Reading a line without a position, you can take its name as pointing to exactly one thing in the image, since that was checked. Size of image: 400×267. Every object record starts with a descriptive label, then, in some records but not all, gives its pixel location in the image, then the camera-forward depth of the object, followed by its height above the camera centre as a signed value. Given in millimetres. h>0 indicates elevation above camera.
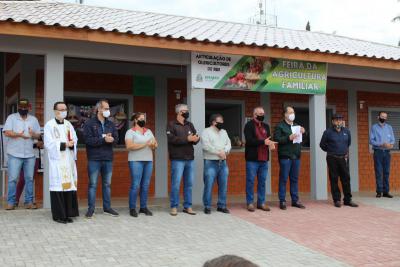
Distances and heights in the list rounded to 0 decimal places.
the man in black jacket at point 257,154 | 8680 -79
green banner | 9132 +1492
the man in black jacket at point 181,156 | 8078 -94
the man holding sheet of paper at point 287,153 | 9031 -68
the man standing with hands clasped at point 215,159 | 8328 -158
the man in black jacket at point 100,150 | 7551 +17
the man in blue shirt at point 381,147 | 10922 +32
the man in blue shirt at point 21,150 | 7918 +30
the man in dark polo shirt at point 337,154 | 9500 -100
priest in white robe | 7082 -215
